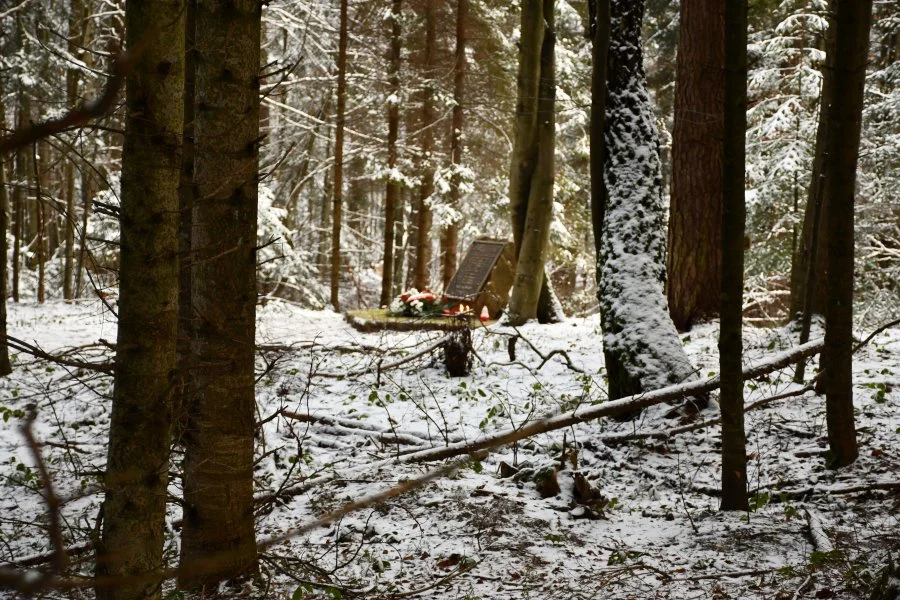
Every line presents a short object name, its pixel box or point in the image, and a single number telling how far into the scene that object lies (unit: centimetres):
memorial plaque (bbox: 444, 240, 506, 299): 2569
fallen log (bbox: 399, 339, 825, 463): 1058
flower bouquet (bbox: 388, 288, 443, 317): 2541
